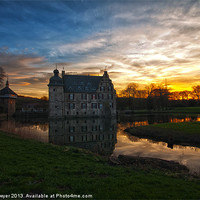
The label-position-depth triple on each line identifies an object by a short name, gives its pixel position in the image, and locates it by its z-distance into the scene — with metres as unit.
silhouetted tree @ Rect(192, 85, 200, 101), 94.06
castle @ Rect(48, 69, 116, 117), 42.41
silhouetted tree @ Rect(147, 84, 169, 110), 67.69
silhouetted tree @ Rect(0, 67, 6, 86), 38.34
